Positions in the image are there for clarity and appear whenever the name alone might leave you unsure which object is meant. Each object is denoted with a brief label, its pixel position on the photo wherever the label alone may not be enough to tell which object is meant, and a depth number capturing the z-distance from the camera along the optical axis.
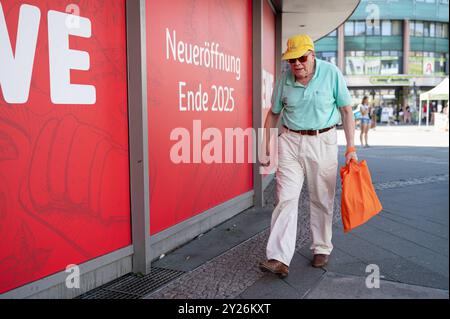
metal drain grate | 3.33
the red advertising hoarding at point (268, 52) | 7.74
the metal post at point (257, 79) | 6.41
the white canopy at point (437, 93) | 25.40
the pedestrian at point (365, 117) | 16.22
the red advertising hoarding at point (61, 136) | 2.77
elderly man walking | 3.64
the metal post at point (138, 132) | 3.59
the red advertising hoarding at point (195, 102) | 4.10
